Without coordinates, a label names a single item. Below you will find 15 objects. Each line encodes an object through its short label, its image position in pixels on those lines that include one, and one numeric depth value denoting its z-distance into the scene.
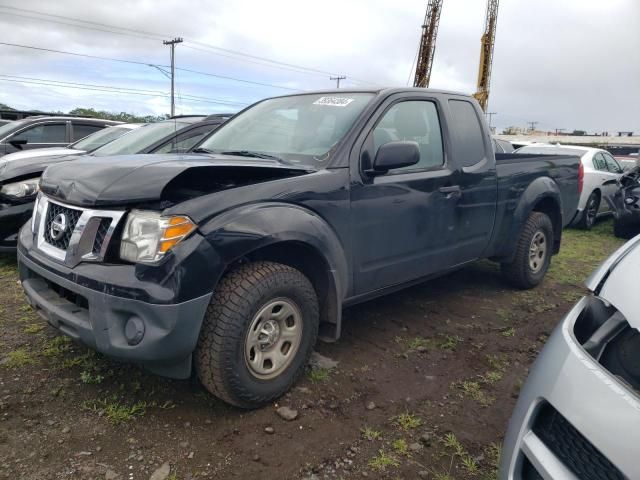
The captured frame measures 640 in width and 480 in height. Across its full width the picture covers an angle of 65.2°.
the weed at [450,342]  3.63
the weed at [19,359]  3.11
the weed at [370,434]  2.53
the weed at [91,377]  2.92
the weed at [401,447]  2.43
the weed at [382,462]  2.32
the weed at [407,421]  2.65
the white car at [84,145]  5.57
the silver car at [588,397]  1.36
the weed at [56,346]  3.25
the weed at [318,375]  3.07
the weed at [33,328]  3.60
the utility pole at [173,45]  39.28
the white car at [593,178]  9.25
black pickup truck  2.34
